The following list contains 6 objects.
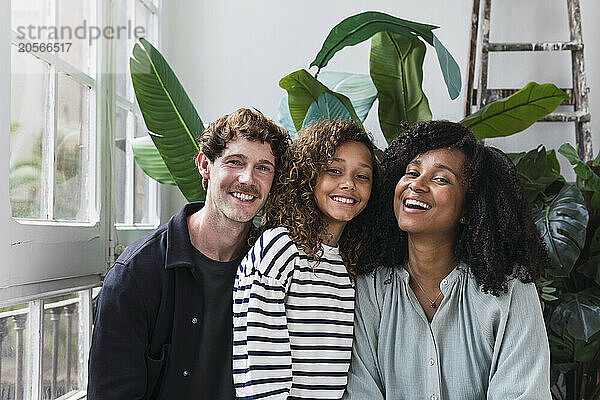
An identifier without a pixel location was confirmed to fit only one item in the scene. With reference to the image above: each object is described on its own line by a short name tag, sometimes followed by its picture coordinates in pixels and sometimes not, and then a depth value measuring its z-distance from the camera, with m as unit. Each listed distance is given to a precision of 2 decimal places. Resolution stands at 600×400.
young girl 1.53
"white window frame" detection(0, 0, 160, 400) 1.44
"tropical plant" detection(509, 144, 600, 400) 1.99
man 1.55
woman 1.65
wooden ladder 2.54
